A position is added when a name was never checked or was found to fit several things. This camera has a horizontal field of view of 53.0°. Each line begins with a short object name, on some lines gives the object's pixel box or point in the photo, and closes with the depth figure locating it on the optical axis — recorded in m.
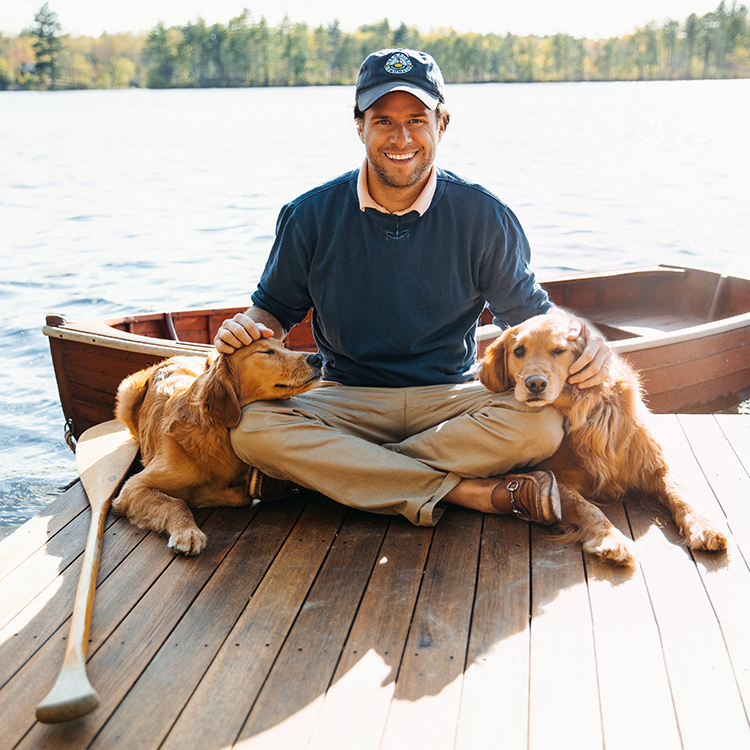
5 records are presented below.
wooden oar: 1.89
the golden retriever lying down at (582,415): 2.92
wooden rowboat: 4.91
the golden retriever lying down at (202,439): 3.03
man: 2.92
